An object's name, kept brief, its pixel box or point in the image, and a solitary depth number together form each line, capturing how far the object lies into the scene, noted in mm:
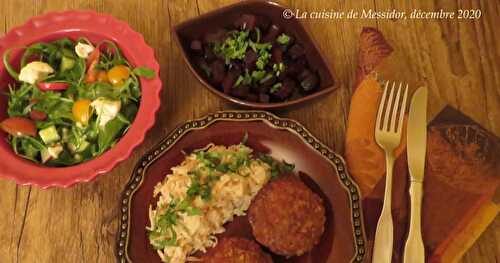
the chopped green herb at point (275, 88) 653
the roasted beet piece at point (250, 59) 655
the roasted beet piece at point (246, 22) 670
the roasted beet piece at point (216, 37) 668
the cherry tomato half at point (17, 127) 598
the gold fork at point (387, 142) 599
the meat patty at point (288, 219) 586
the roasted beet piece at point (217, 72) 652
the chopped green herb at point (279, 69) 658
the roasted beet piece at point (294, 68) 660
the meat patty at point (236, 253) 573
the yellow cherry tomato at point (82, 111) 611
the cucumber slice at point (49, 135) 606
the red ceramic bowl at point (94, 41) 577
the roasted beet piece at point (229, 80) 647
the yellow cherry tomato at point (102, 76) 629
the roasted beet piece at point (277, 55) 663
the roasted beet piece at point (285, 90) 648
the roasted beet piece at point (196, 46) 666
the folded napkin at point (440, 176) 626
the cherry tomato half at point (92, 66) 628
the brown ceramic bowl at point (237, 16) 648
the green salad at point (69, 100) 604
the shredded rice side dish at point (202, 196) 599
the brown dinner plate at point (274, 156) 592
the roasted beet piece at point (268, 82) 653
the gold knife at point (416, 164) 601
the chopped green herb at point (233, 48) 662
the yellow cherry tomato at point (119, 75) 618
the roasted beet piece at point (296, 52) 664
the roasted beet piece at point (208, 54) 668
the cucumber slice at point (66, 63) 632
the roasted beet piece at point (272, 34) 675
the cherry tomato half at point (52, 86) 620
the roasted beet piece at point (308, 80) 652
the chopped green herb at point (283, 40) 671
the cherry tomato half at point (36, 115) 616
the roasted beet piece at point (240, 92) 645
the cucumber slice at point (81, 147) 609
